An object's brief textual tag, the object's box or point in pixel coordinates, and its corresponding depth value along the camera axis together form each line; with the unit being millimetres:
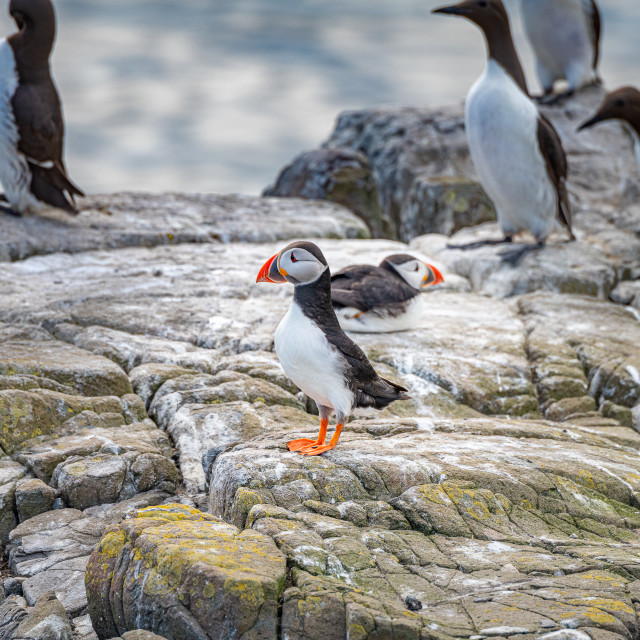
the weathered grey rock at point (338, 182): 29484
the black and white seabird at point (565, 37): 30141
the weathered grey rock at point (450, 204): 28578
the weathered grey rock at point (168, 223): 20234
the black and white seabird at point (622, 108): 22172
